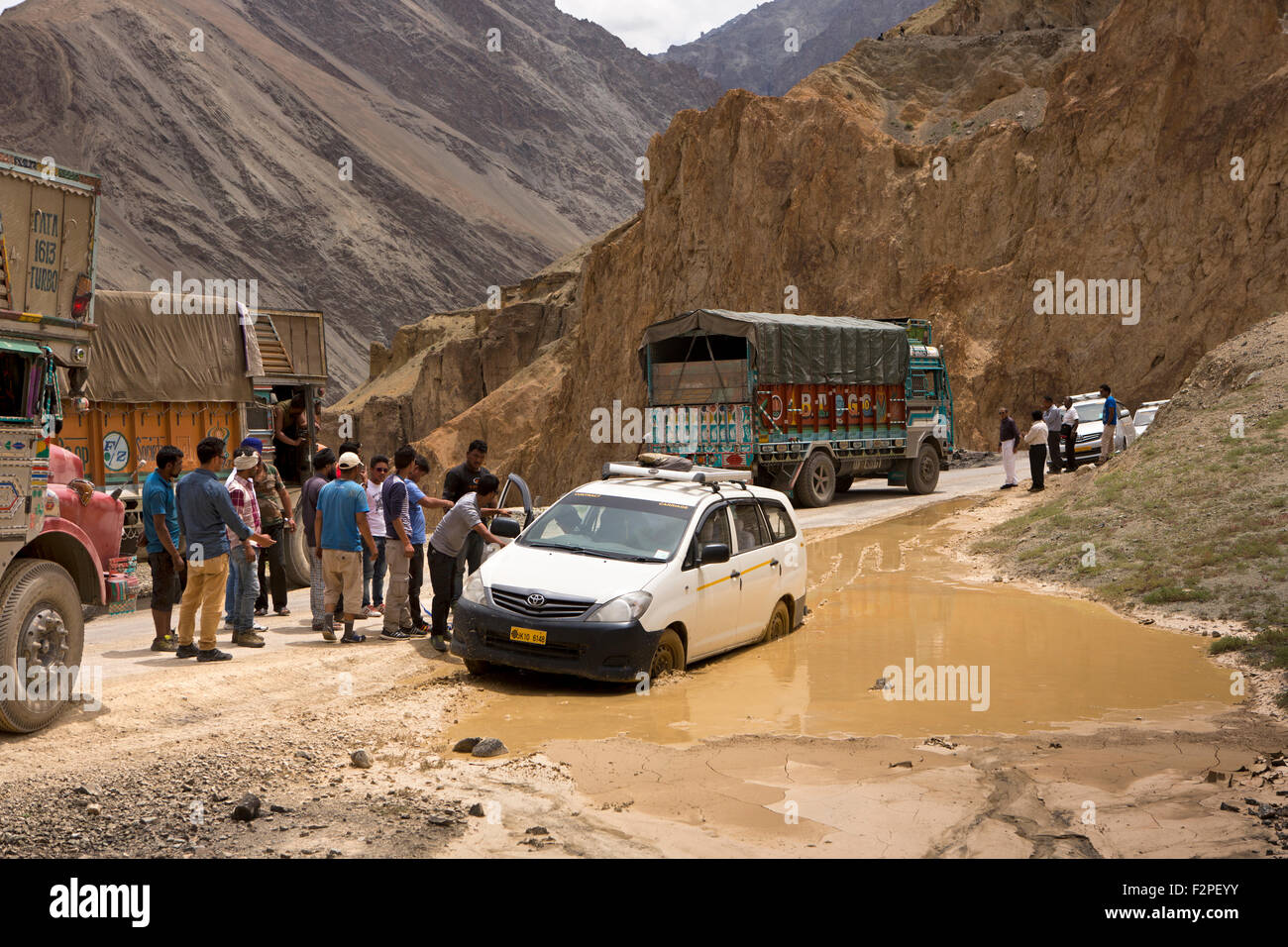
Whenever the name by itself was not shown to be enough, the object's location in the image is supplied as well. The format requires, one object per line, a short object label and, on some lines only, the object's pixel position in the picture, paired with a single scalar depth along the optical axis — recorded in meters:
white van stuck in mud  8.38
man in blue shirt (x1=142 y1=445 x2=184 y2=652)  9.52
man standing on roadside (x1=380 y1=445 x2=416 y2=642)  10.23
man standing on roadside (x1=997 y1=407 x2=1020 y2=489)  23.38
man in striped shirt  9.88
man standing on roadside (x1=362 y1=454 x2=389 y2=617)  11.16
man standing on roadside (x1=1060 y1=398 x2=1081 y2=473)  24.28
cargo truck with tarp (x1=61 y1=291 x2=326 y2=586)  13.87
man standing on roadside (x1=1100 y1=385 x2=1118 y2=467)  23.50
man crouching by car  9.95
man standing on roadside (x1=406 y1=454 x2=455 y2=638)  10.75
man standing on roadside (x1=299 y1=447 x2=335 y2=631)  10.84
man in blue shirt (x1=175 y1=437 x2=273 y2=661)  9.04
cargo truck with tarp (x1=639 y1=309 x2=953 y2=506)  21.95
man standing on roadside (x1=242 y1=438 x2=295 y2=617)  11.76
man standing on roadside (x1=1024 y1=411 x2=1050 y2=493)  22.09
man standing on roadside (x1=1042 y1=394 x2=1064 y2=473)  24.05
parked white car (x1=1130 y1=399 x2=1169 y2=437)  25.28
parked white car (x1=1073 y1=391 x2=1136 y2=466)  24.48
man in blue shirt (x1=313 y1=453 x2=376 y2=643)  10.08
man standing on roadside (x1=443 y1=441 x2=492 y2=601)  10.45
